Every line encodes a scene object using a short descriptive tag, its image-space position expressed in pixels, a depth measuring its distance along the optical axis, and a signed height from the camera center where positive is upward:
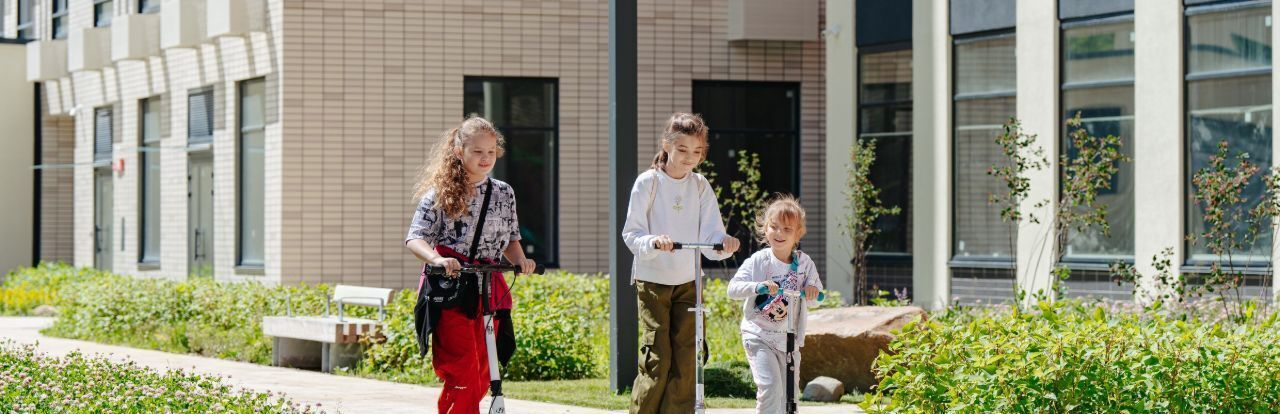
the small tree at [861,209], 18.72 +0.07
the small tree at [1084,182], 15.46 +0.30
